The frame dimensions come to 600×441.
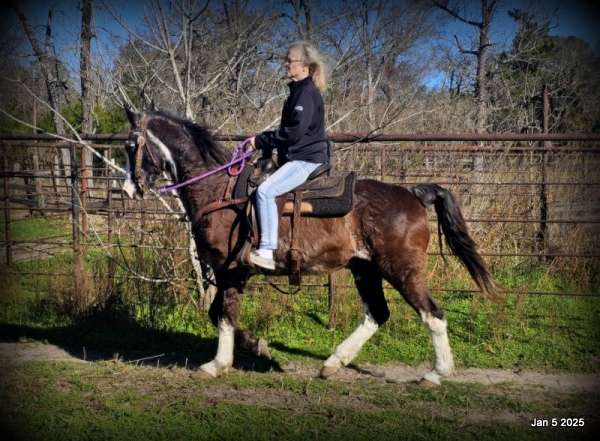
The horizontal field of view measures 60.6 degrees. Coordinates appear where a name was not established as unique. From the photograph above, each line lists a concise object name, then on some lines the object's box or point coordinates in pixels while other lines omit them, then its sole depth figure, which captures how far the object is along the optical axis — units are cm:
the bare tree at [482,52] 1532
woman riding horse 475
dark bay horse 494
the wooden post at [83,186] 734
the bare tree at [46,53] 914
